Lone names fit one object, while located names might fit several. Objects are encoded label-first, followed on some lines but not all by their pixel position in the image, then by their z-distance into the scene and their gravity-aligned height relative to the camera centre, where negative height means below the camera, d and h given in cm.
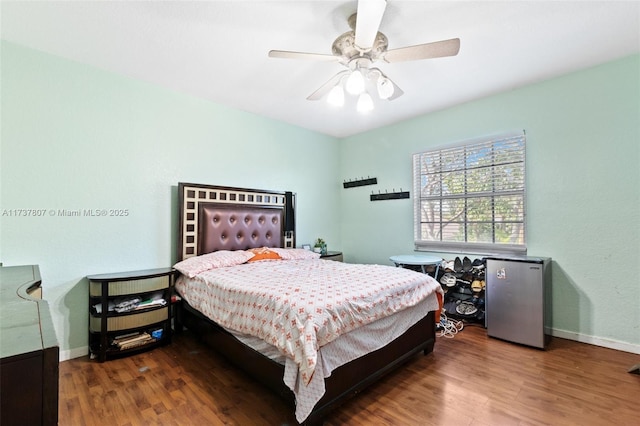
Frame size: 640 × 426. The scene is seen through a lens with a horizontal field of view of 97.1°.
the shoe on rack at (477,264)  335 -57
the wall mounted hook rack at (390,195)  421 +32
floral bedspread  159 -58
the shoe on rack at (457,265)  346 -60
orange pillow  331 -46
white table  327 -53
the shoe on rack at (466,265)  340 -59
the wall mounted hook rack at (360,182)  458 +57
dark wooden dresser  65 -38
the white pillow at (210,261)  279 -48
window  327 +26
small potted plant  442 -49
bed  160 -68
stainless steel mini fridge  270 -82
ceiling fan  167 +115
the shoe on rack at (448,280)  345 -78
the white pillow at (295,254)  354 -49
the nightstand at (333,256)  423 -61
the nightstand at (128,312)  247 -88
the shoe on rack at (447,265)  355 -62
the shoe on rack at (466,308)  333 -110
